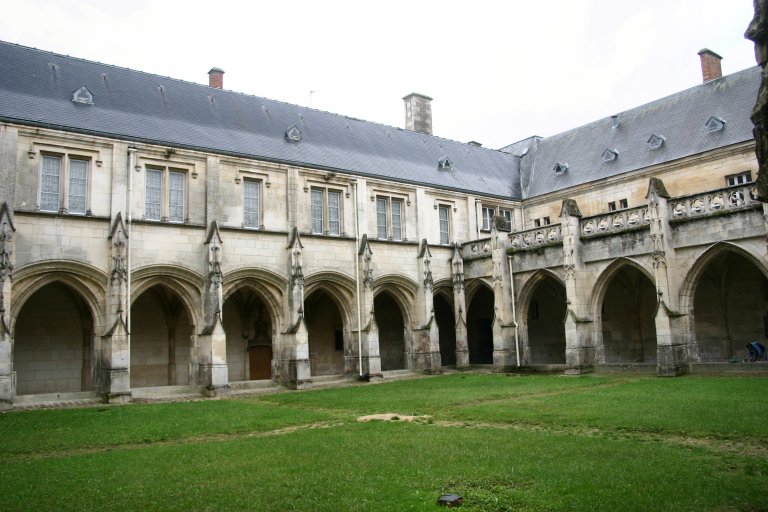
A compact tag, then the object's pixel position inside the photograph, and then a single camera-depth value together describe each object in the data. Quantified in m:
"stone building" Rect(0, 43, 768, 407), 19.36
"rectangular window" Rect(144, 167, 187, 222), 21.00
